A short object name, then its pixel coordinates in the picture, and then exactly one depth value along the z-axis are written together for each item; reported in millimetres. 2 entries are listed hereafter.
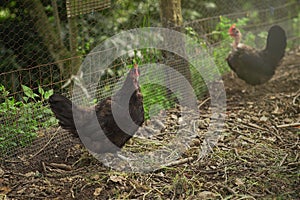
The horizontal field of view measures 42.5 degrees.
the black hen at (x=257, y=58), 5617
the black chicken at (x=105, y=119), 3473
